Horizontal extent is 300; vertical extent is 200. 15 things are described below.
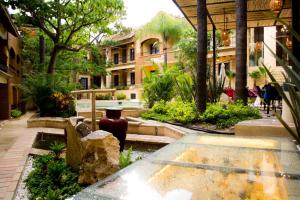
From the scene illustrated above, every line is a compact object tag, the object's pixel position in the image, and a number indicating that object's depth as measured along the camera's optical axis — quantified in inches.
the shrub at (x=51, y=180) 114.7
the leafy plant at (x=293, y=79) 47.6
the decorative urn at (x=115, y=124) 178.1
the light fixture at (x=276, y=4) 262.2
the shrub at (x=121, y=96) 992.9
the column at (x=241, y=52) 262.1
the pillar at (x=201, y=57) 268.1
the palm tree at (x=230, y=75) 775.8
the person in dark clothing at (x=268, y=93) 312.8
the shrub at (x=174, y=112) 267.0
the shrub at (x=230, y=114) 245.3
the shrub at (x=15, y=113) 513.4
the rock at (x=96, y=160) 122.7
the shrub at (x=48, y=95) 386.6
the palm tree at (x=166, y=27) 1010.7
